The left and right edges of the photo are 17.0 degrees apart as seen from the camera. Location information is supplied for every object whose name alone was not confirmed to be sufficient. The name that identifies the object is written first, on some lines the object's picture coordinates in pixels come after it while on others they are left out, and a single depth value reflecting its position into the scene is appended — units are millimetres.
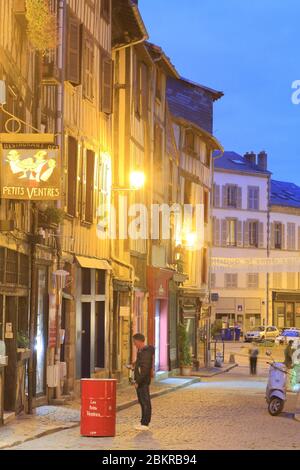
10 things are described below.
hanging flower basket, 16120
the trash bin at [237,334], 68562
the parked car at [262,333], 65562
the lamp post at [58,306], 18578
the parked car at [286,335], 58803
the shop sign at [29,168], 14609
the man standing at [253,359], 36031
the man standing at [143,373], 15039
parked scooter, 18125
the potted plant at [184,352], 33812
